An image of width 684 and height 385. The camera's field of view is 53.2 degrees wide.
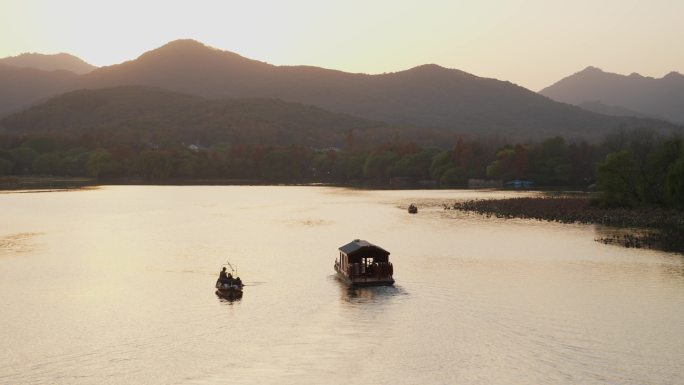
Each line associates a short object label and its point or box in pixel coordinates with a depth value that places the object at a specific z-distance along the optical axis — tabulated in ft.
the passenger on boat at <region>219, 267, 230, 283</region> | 178.50
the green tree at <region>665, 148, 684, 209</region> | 329.11
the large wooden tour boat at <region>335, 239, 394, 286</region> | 185.47
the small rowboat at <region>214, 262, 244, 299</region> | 176.04
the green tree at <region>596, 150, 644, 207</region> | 366.02
